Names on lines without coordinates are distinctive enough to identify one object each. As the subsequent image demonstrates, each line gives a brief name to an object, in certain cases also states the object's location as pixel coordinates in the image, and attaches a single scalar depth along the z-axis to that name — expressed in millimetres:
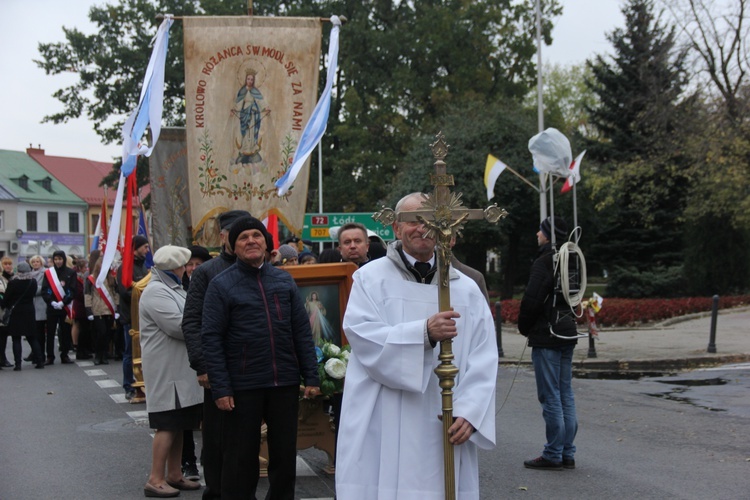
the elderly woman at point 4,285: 16375
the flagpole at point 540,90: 29128
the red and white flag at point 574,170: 16669
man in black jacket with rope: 7434
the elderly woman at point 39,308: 16653
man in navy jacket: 5473
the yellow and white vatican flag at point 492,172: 21000
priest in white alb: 3938
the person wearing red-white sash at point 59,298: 16703
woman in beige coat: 6719
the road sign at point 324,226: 24562
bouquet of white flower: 6746
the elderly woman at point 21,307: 15945
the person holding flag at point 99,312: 15891
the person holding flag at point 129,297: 11359
